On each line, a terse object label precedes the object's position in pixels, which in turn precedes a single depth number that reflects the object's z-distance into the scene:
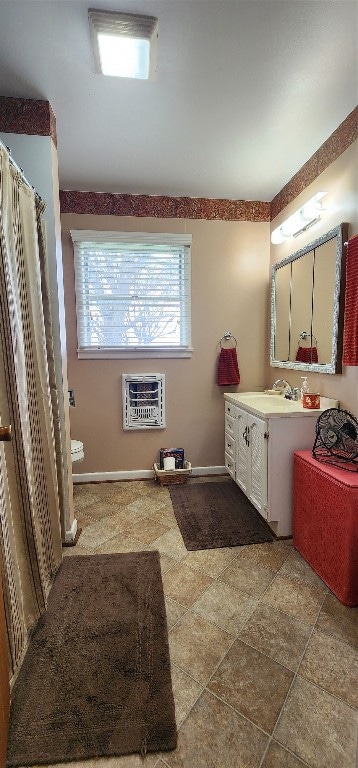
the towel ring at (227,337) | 3.07
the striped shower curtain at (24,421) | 1.23
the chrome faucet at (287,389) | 2.54
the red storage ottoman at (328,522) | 1.51
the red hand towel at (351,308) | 1.82
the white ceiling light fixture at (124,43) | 1.32
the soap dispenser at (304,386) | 2.34
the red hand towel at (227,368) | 3.02
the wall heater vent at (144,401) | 2.98
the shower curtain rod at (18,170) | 1.39
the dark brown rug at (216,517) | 2.12
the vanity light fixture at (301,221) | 2.17
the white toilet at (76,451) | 2.48
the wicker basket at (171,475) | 2.96
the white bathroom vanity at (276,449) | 2.05
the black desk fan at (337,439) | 1.77
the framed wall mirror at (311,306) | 2.05
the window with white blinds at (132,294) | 2.85
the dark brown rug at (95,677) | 1.03
